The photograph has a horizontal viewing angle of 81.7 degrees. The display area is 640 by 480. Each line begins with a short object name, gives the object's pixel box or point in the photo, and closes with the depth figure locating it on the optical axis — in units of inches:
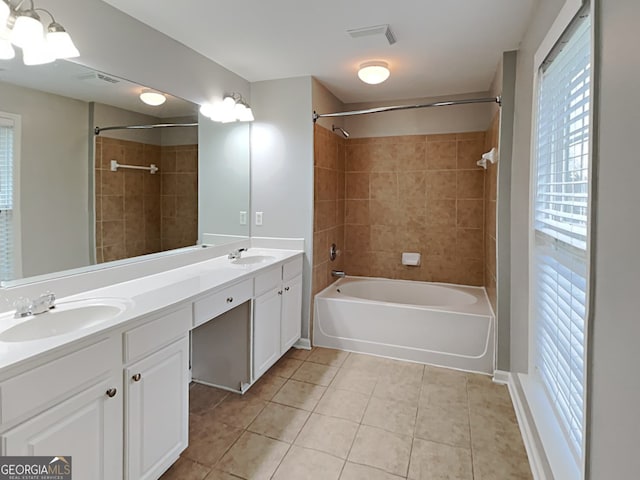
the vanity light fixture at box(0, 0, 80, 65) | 57.7
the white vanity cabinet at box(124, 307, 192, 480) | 57.8
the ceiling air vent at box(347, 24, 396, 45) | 85.7
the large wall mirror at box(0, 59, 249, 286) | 65.1
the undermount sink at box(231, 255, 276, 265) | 113.5
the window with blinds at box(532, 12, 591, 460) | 53.5
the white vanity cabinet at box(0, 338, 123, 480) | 42.7
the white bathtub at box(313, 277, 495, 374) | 111.6
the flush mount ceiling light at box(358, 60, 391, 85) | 106.6
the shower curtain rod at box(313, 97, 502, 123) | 103.2
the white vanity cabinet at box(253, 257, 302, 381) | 98.9
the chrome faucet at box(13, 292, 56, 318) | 58.2
